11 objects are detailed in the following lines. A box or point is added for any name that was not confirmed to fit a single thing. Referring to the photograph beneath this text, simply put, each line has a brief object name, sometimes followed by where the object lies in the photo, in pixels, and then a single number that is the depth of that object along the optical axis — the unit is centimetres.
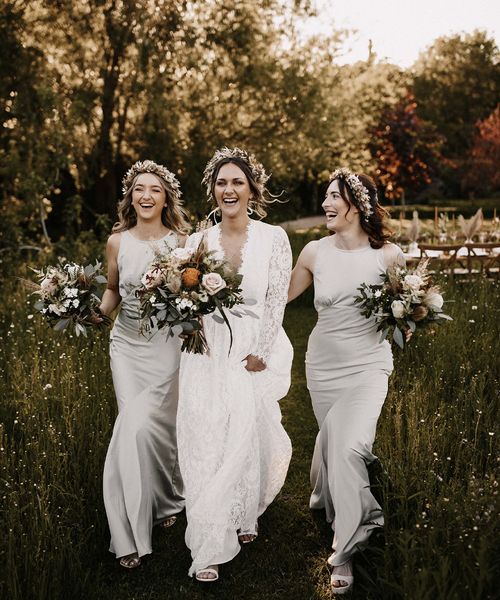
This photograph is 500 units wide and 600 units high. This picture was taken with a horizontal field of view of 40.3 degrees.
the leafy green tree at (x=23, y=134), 1200
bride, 411
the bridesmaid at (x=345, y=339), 415
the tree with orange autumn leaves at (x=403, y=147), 2727
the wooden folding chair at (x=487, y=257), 1102
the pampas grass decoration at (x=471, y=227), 1202
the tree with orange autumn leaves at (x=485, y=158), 3556
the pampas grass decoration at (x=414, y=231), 1215
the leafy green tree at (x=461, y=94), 4462
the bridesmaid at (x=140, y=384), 424
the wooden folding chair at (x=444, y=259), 1066
